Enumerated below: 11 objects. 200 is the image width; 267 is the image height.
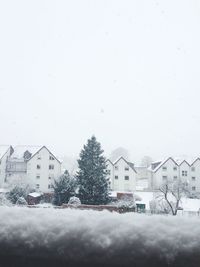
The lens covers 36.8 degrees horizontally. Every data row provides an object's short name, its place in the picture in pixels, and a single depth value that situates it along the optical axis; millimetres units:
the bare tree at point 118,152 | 78044
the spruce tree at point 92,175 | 25453
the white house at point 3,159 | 41919
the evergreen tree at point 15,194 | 25591
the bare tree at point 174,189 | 31623
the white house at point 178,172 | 44781
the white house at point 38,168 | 42812
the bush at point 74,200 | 21166
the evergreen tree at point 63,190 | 24000
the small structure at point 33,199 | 28164
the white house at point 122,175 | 44094
